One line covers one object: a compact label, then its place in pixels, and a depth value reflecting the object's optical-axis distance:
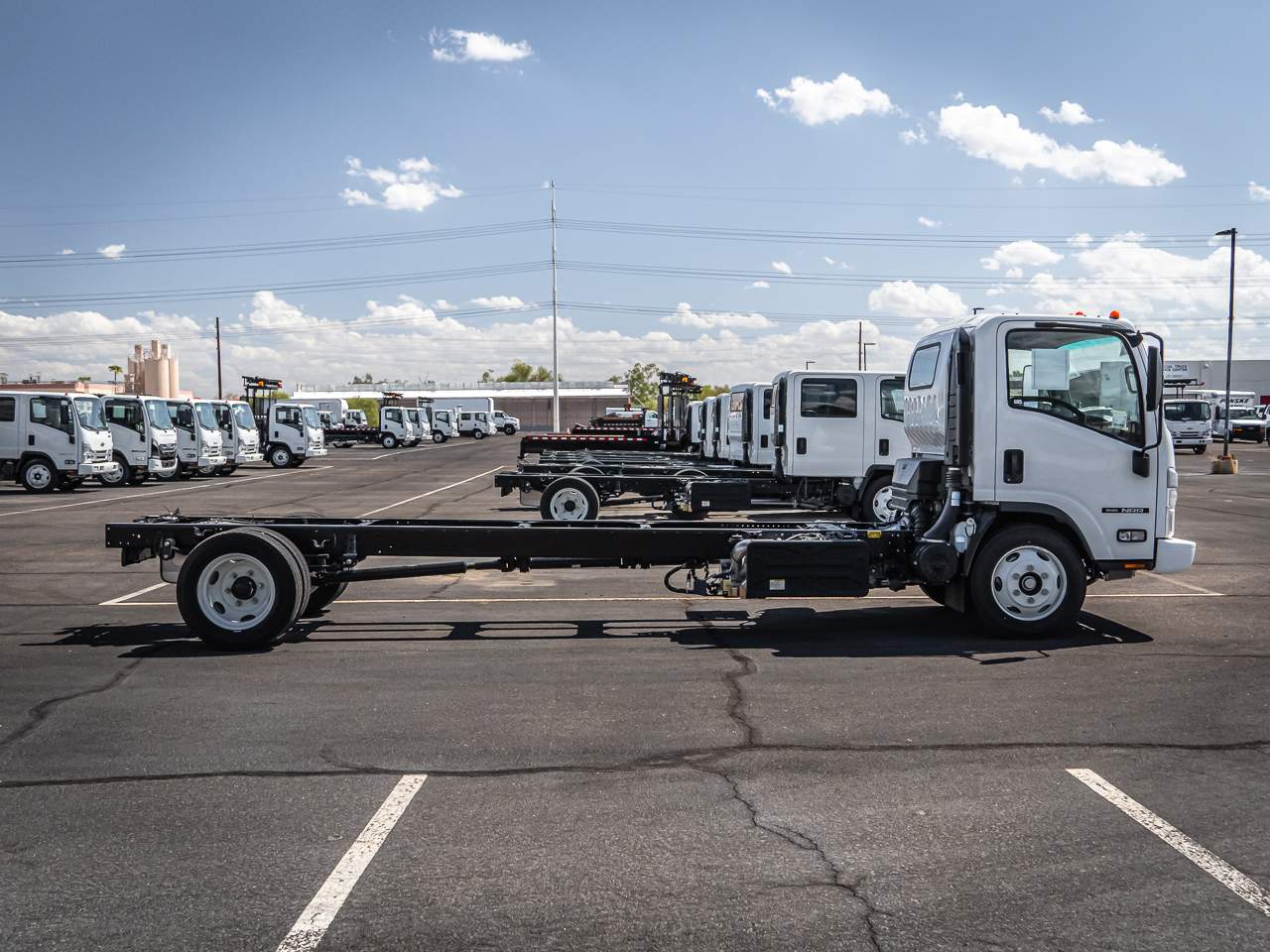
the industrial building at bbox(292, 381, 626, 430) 118.06
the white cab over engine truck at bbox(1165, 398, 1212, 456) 44.81
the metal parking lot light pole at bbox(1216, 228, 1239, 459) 35.47
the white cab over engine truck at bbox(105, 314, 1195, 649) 8.05
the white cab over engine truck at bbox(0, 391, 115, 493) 25.45
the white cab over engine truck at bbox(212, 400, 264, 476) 33.25
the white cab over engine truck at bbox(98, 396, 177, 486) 27.70
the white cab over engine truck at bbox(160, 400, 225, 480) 30.58
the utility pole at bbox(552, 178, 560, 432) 61.06
